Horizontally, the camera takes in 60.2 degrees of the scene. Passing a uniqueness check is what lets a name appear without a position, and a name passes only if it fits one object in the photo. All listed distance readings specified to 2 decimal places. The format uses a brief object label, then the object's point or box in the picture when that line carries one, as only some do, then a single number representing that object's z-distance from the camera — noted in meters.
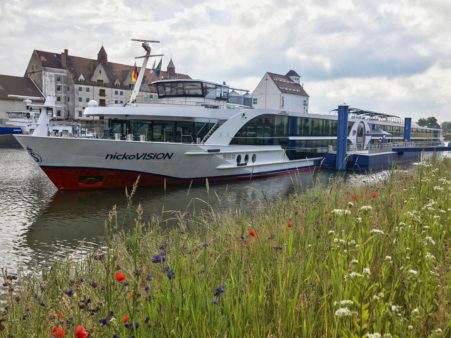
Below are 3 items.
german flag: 22.72
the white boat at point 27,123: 48.94
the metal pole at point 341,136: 29.67
